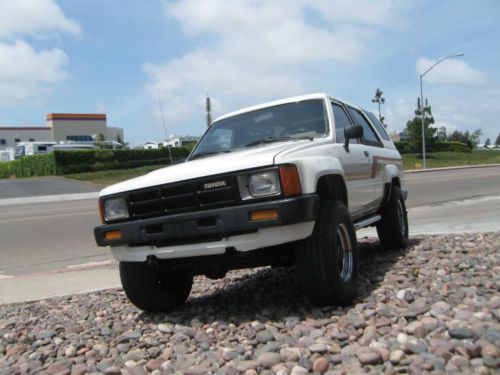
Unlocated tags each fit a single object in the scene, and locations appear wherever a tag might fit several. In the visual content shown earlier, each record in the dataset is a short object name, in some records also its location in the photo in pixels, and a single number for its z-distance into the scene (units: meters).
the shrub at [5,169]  49.41
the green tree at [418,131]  55.12
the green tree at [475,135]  119.56
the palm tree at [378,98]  84.56
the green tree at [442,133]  86.75
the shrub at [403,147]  56.94
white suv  3.71
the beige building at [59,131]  95.75
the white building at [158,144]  48.66
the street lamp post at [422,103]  39.58
